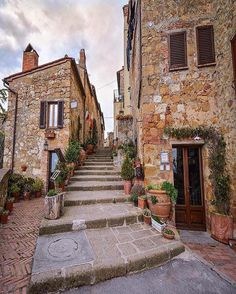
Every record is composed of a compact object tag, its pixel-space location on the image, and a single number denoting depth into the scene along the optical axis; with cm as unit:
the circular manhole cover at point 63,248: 237
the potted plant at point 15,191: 640
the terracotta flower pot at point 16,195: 648
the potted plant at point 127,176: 509
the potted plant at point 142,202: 412
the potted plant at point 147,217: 361
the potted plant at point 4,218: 390
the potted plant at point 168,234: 304
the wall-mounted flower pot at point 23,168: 764
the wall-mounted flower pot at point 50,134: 758
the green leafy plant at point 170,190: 410
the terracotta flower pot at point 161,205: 390
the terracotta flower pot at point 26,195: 675
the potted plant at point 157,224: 328
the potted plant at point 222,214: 386
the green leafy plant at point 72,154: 678
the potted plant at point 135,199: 433
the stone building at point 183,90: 460
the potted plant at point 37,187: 708
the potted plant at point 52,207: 335
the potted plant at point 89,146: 1071
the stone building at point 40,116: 770
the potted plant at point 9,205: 493
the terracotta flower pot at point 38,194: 715
